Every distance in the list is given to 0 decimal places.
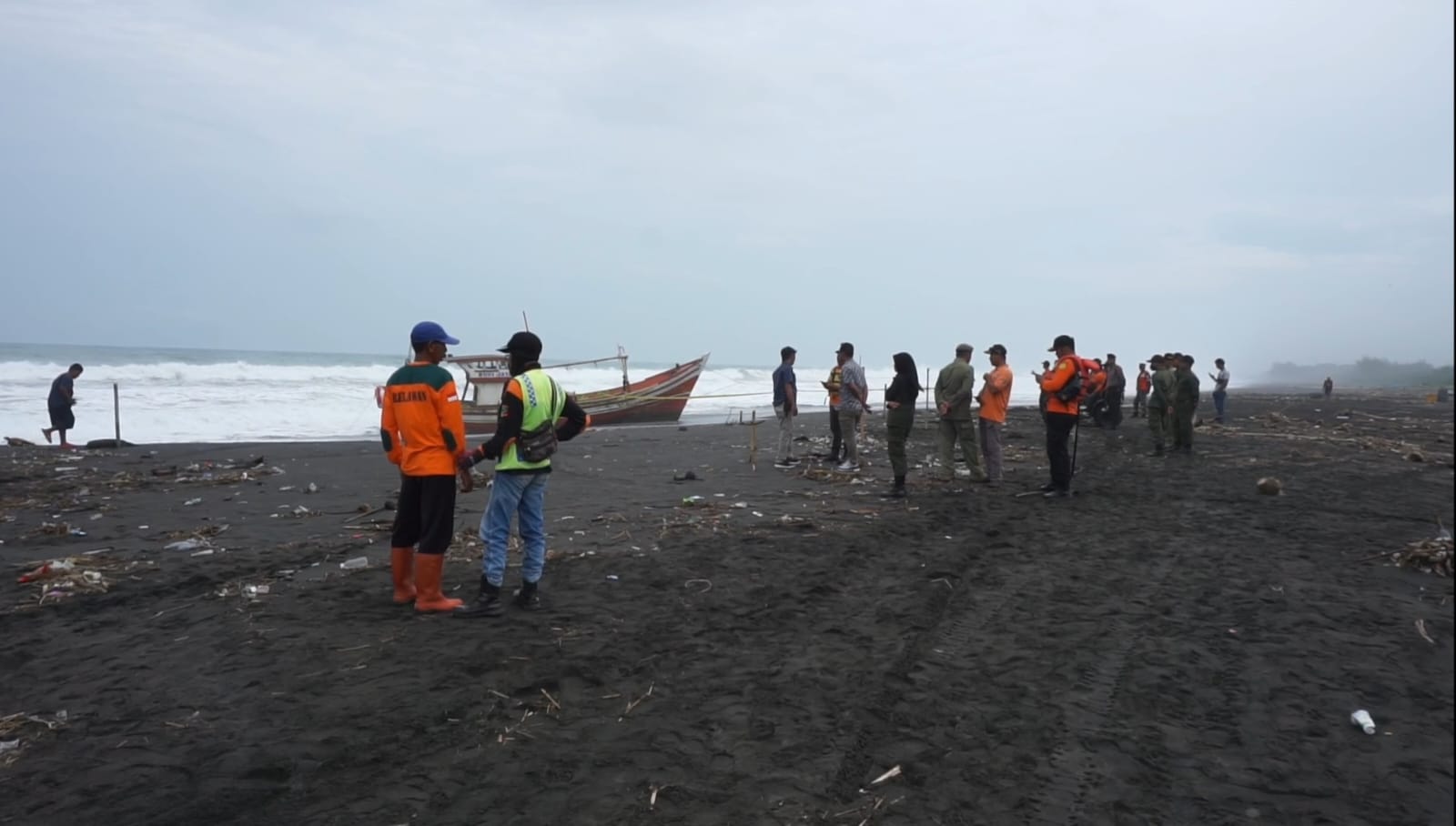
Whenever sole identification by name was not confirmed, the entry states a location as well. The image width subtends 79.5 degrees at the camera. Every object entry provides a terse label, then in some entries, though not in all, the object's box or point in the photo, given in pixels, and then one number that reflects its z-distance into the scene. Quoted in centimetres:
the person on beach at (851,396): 1177
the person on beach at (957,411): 1078
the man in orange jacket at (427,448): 543
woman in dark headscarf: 1029
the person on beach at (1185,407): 1448
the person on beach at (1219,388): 1984
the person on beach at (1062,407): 948
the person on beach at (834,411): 1307
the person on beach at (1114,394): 1941
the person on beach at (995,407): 1070
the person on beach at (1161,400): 1480
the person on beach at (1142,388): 2181
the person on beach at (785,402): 1302
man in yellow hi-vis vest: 538
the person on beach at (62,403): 1586
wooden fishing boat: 2256
